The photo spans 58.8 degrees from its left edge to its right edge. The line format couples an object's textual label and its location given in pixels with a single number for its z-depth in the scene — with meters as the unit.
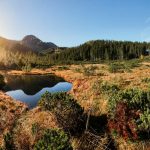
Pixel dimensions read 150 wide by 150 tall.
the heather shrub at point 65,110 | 7.61
